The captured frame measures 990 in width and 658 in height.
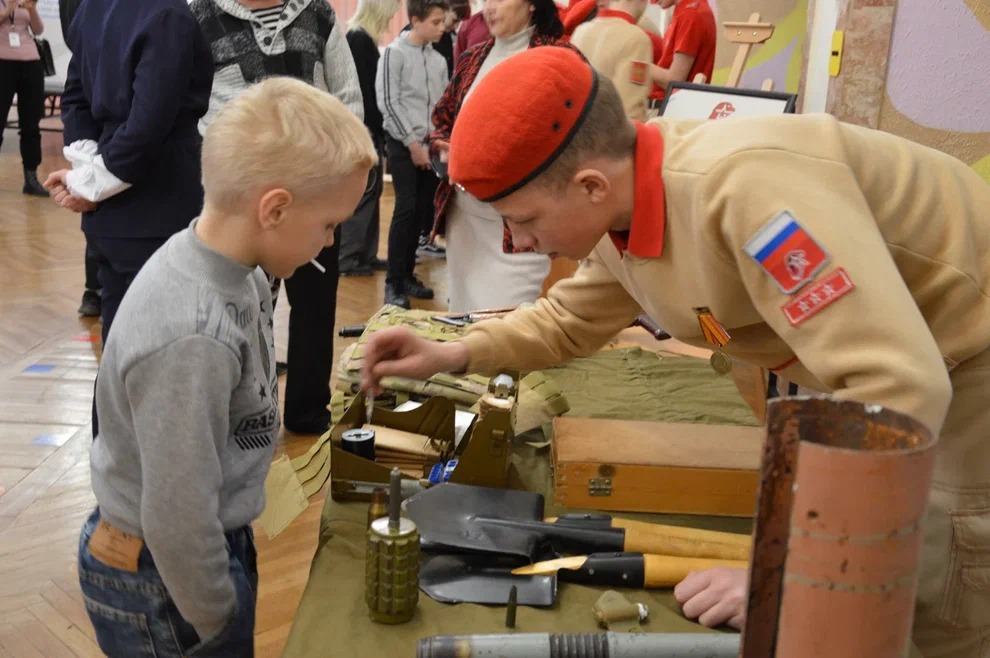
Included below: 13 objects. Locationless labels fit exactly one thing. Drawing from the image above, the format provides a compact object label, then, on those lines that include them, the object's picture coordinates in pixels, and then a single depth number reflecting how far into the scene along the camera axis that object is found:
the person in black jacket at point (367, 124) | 4.76
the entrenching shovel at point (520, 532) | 1.26
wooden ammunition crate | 1.42
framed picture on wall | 3.04
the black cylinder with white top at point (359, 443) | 1.43
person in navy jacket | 2.17
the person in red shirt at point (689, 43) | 4.13
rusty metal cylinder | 0.45
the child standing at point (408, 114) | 4.69
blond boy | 1.16
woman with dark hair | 2.98
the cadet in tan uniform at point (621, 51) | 3.33
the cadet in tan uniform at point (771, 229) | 1.00
